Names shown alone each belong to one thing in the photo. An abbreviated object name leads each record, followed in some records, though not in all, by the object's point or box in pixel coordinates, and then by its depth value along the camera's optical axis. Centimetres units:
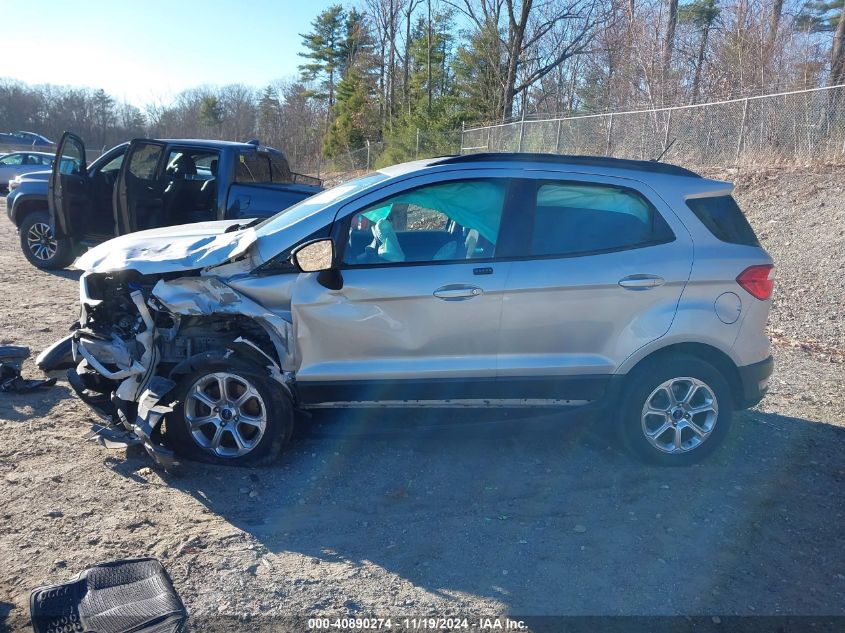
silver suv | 435
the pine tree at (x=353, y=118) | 4016
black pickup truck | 907
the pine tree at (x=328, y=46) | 5141
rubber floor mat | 294
